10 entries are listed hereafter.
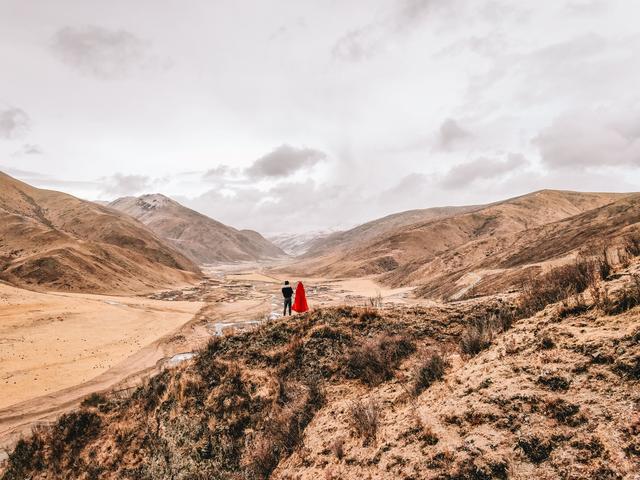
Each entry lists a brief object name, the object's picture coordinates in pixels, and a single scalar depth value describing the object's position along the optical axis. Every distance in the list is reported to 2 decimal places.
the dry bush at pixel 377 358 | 7.43
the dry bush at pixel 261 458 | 6.18
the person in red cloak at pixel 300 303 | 12.74
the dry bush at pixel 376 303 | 12.09
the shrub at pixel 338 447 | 5.43
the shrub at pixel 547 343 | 5.13
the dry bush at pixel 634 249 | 7.32
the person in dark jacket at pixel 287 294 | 15.06
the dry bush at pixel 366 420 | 5.46
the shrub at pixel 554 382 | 4.31
